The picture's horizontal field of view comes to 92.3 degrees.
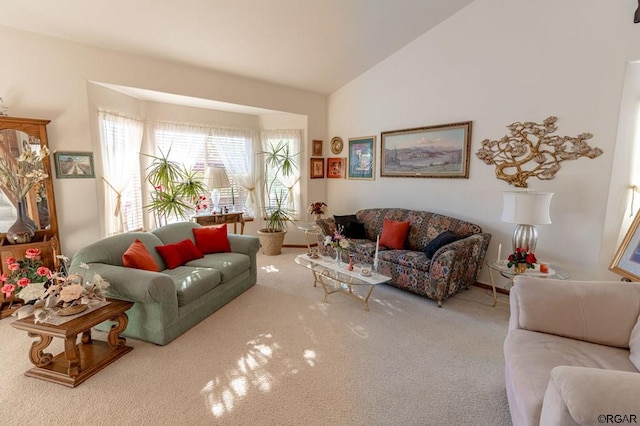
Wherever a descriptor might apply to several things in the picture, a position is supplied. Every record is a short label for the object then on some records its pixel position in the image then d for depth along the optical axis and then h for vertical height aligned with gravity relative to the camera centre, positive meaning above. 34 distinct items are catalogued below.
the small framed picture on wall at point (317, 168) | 5.98 +0.14
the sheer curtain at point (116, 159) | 4.04 +0.22
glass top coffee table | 3.19 -1.07
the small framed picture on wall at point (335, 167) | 5.91 +0.16
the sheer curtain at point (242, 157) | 5.58 +0.33
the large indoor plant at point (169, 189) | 4.68 -0.21
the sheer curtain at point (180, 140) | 4.91 +0.58
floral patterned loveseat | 3.44 -1.00
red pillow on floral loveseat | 4.29 -0.83
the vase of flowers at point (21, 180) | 3.09 -0.05
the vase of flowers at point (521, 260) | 3.00 -0.83
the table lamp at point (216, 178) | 4.87 -0.04
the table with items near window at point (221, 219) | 4.92 -0.72
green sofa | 2.62 -1.03
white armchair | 1.18 -0.92
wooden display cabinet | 3.07 -0.27
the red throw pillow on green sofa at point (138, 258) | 2.92 -0.80
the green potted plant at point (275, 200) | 5.59 -0.49
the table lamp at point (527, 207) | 3.06 -0.32
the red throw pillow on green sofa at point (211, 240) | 3.95 -0.83
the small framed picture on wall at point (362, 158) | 5.34 +0.32
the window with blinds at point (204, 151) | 5.00 +0.43
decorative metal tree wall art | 3.31 +0.28
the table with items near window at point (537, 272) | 3.10 -0.99
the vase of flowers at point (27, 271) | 2.83 -0.90
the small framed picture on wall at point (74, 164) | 3.45 +0.12
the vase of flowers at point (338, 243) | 3.41 -0.75
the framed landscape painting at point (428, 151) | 4.20 +0.35
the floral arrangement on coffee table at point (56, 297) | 2.22 -0.89
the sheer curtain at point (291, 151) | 5.88 +0.46
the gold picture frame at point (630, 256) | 2.64 -0.72
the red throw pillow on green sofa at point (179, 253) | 3.43 -0.89
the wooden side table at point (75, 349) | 2.18 -1.35
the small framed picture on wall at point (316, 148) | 5.93 +0.53
